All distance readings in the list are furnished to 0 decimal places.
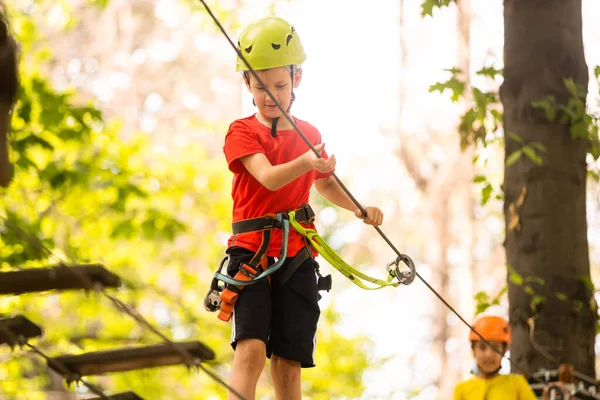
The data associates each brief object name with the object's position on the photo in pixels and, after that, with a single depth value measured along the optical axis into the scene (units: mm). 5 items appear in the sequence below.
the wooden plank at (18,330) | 6387
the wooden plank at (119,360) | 6270
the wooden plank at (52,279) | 6051
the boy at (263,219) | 6430
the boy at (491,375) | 9594
